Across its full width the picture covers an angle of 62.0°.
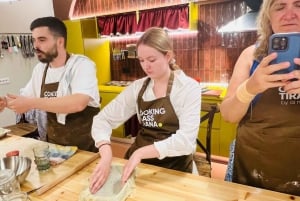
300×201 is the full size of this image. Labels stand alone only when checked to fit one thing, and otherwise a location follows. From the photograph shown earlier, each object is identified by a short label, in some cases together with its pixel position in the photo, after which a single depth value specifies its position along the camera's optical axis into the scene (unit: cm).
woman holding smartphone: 90
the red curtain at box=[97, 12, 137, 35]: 368
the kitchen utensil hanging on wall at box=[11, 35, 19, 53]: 366
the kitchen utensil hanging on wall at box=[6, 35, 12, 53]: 360
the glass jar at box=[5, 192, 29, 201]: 83
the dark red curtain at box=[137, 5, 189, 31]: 324
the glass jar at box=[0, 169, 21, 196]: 83
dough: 90
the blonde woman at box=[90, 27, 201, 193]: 115
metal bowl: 102
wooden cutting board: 102
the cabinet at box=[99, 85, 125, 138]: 363
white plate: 160
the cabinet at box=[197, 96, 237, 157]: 281
